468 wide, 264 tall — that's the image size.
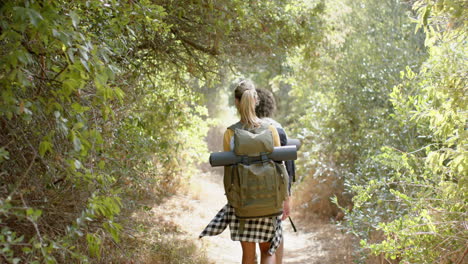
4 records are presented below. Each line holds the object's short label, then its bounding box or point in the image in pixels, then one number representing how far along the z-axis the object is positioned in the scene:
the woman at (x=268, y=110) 5.05
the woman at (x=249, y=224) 4.04
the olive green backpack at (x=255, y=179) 3.83
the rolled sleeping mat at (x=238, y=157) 3.87
